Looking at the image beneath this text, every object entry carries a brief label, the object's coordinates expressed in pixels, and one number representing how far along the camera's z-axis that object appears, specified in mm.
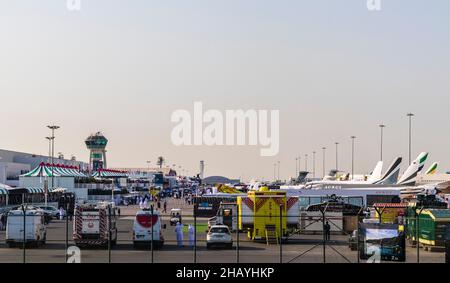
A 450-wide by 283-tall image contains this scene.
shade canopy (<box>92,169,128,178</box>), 167512
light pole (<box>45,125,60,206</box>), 103644
